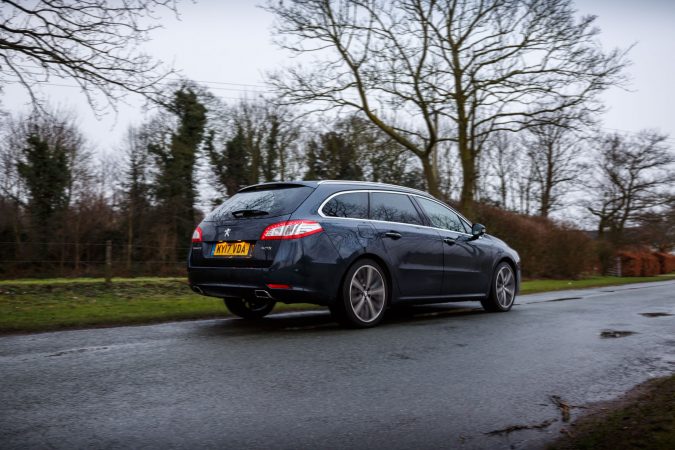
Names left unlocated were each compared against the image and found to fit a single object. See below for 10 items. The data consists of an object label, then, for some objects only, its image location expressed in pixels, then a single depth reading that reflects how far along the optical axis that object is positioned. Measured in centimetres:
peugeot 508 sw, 629
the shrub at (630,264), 3497
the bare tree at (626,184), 3959
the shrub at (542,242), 2308
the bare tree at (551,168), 4169
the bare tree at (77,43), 1012
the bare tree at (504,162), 4597
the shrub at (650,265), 3702
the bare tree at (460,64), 1838
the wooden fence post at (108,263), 1519
